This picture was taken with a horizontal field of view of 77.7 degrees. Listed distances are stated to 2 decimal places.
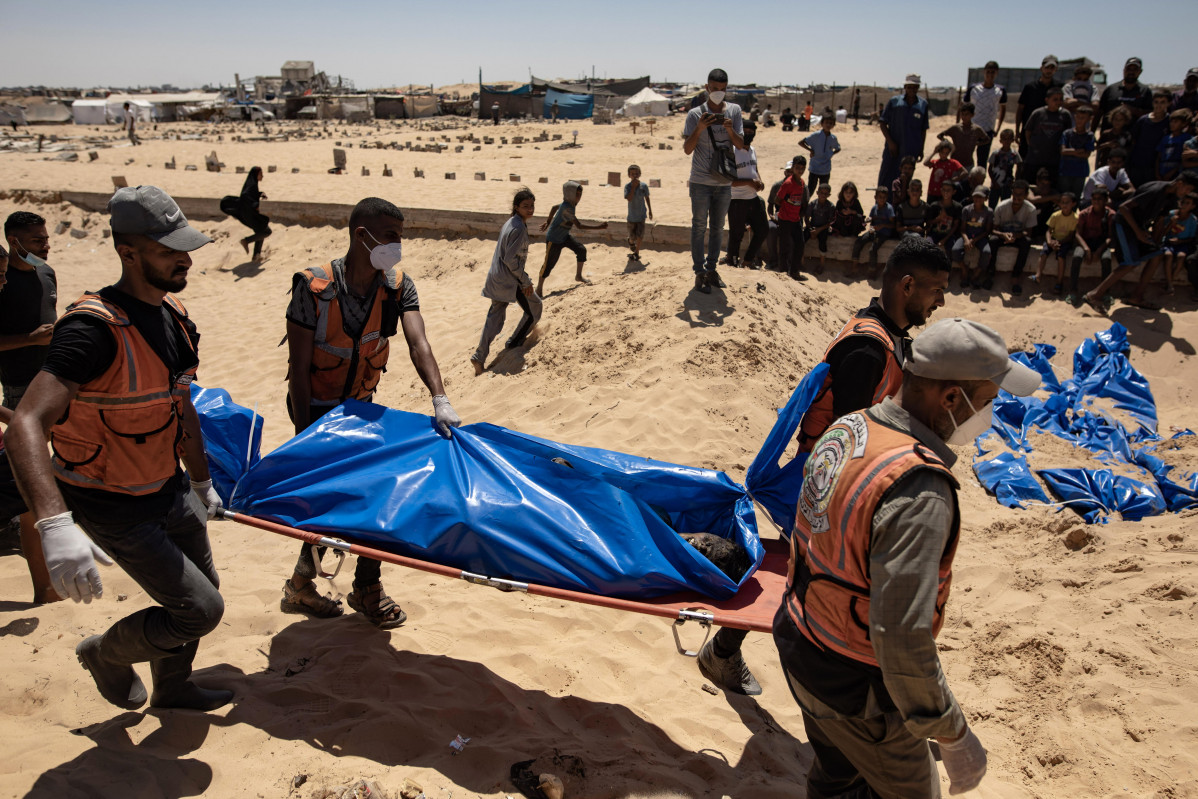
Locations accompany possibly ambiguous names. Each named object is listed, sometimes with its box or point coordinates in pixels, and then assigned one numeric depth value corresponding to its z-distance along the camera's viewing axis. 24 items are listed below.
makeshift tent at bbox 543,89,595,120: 40.06
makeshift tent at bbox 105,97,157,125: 46.59
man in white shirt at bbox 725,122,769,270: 8.11
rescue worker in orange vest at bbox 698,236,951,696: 2.98
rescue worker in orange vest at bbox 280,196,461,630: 3.48
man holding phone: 6.82
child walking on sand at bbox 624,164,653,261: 9.04
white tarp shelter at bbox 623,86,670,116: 35.16
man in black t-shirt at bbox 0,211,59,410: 4.45
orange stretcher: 2.73
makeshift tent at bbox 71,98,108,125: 46.50
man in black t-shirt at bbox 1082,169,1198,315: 8.25
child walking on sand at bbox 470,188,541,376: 7.34
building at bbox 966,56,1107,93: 25.08
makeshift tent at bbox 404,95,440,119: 43.12
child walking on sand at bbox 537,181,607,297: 8.30
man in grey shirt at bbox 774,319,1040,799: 1.79
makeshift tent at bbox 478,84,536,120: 41.50
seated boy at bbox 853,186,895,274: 9.32
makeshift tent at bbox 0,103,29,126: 42.19
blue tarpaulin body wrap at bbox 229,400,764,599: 2.93
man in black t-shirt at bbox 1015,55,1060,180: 9.48
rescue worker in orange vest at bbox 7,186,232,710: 2.39
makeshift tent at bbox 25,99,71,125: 46.47
